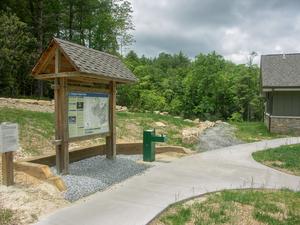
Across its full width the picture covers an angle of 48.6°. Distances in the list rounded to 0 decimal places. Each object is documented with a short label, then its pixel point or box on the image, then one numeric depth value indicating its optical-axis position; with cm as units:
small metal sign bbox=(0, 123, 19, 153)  606
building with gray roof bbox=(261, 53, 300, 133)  1716
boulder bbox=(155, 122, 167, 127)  1552
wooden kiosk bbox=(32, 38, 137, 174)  707
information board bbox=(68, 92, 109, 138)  735
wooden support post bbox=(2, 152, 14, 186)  614
